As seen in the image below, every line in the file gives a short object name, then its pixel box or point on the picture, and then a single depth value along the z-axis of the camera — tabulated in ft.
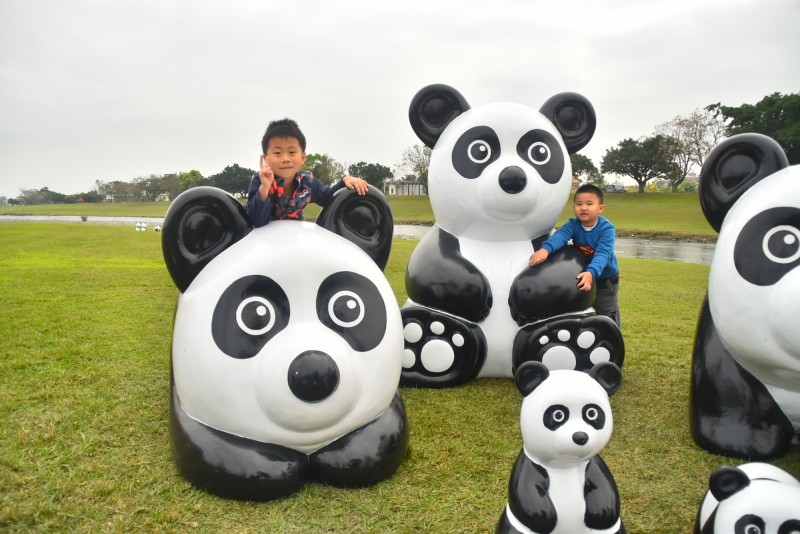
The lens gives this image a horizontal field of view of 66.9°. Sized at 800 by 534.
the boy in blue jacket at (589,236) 13.05
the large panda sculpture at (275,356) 8.28
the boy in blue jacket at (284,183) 9.50
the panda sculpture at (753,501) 5.64
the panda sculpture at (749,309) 8.50
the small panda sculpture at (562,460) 6.10
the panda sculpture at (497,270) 12.81
